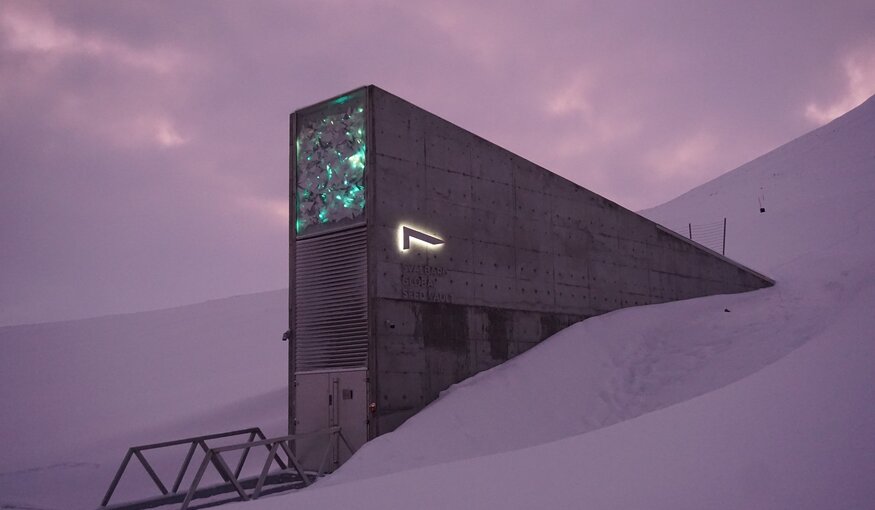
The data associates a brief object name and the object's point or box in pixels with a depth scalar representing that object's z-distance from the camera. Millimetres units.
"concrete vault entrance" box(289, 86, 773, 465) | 11852
